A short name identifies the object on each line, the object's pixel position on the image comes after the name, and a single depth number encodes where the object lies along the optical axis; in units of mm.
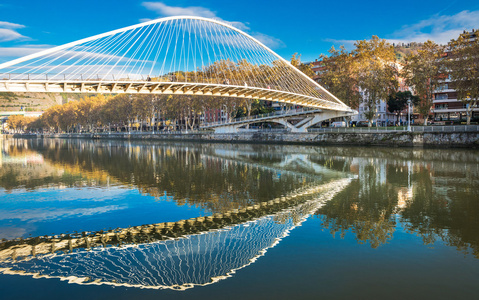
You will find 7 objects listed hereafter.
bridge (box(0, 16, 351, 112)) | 26203
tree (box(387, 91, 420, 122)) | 84250
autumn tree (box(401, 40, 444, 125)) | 52062
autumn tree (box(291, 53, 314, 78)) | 74000
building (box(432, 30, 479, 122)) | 78738
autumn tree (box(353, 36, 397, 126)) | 56031
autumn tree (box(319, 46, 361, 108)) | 61531
